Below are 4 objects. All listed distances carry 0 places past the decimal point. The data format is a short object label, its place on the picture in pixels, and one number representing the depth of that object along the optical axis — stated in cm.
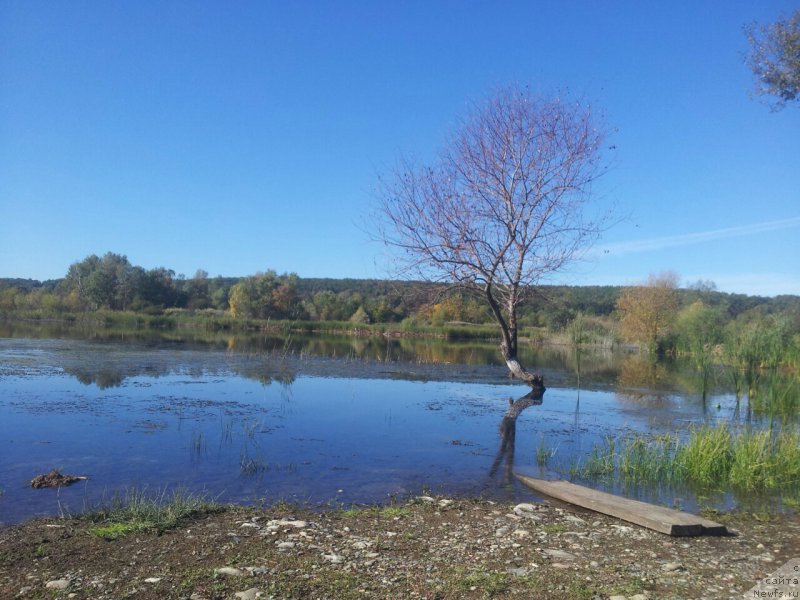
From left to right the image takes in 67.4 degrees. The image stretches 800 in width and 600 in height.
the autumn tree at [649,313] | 4412
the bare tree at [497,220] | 1445
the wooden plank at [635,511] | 554
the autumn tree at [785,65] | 916
